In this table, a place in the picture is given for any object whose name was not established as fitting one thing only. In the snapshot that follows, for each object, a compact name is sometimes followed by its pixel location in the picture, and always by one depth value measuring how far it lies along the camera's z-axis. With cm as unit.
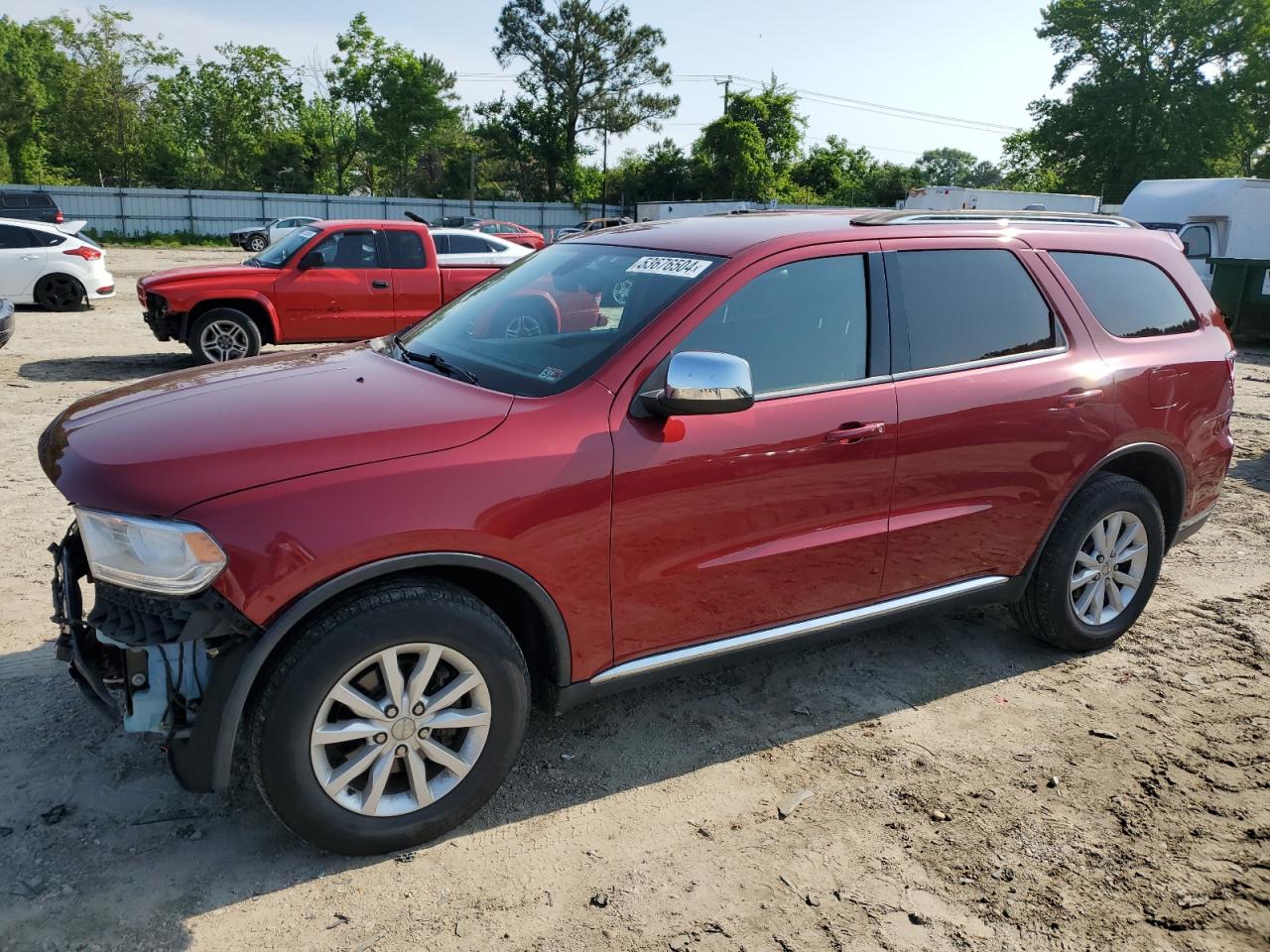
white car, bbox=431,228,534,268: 1284
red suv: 256
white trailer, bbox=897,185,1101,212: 2480
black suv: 2278
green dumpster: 1544
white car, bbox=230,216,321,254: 3250
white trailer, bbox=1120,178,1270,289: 1825
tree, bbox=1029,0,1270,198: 4081
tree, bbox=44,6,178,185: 5194
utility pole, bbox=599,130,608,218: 5431
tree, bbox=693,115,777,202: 4922
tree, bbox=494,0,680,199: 5806
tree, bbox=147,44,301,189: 5684
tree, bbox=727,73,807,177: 5147
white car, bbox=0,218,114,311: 1405
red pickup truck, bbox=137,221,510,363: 1023
